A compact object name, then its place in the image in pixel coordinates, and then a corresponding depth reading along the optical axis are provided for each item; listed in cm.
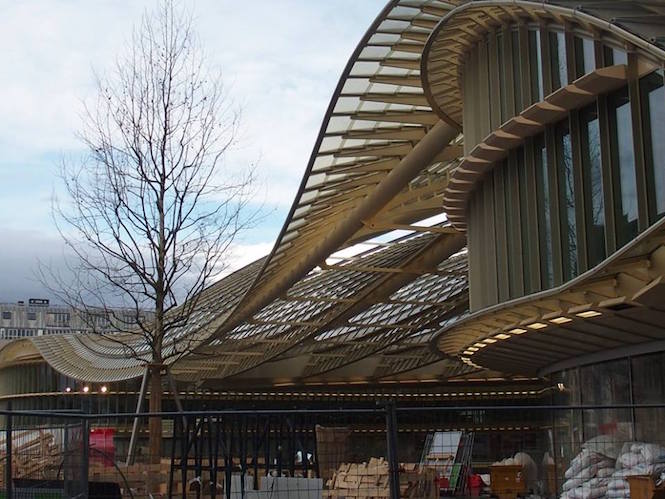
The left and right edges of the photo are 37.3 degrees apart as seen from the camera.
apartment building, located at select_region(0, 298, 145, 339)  2596
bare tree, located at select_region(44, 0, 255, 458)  2508
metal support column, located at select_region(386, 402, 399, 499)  977
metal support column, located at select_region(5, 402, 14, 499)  1014
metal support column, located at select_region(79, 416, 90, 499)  1052
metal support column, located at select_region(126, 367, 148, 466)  2636
